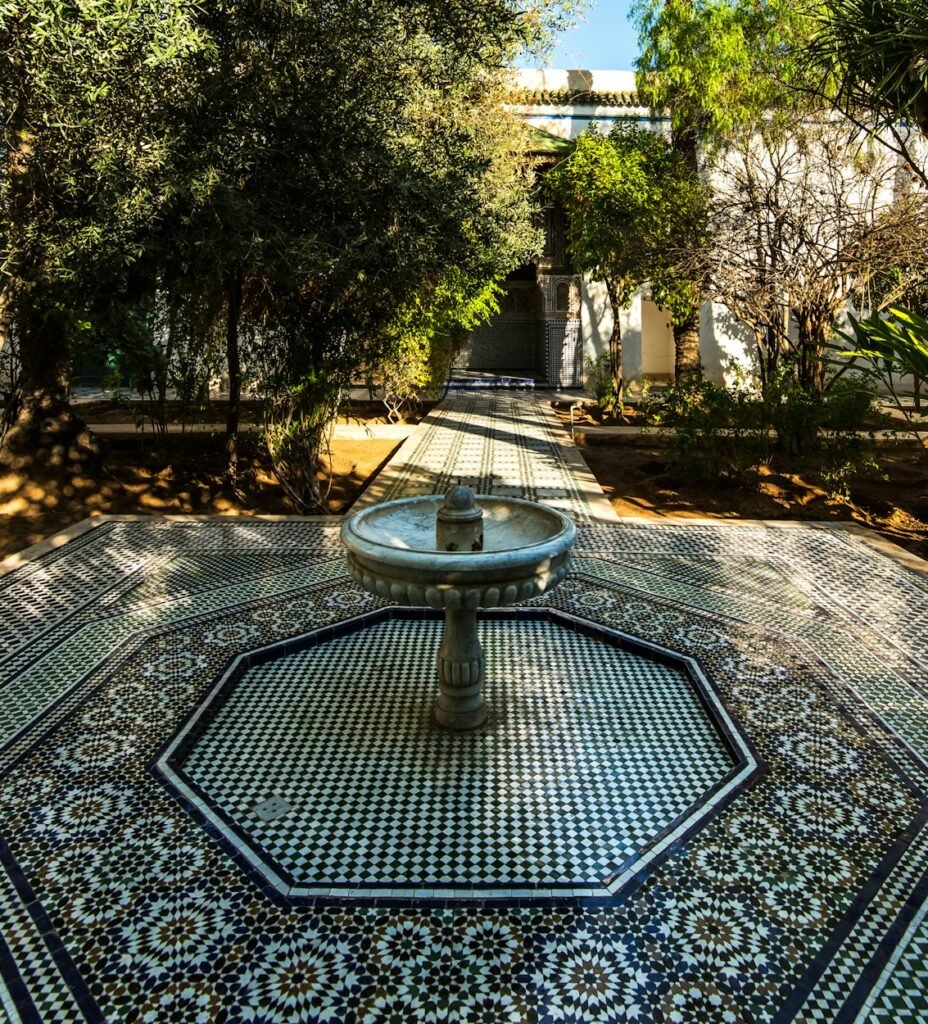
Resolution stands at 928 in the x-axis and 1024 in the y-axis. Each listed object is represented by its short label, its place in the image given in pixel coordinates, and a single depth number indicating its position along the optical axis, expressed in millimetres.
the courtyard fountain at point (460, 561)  1934
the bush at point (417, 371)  7766
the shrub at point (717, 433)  5234
